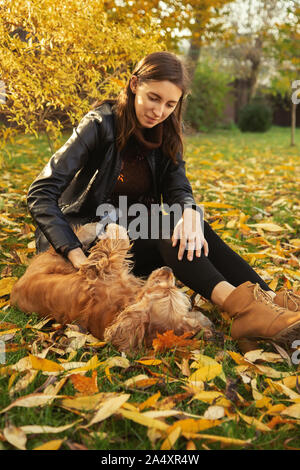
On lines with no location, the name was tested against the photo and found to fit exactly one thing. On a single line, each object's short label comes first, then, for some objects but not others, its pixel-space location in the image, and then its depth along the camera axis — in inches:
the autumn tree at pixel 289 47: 362.9
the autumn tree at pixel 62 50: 127.3
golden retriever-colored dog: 71.9
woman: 77.2
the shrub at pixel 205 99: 641.0
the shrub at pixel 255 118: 756.6
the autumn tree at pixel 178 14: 196.4
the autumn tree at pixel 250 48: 909.2
